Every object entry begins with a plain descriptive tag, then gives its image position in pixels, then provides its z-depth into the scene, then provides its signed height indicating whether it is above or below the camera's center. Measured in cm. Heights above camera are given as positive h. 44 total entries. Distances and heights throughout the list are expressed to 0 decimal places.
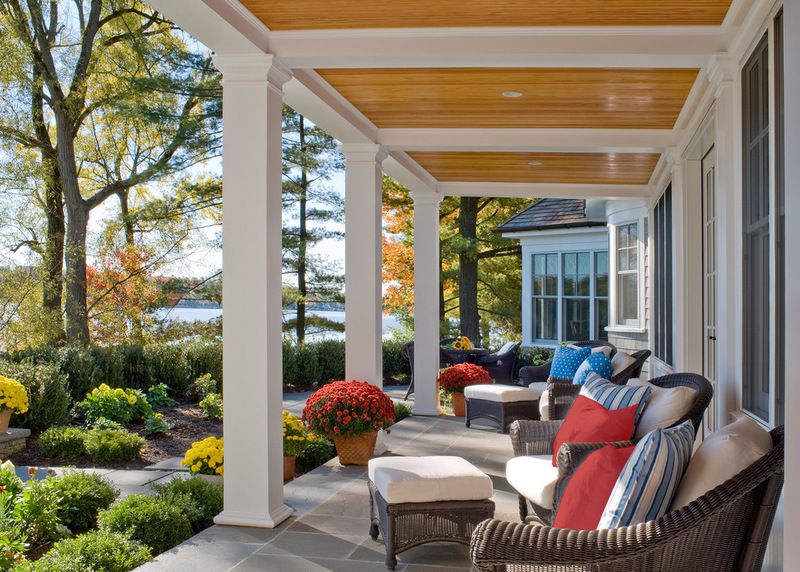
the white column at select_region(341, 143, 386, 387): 730 +24
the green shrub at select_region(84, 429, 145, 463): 709 -133
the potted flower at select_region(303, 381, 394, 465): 643 -99
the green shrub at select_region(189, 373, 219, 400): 1102 -126
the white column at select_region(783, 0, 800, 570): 169 -2
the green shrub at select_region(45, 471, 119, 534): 482 -124
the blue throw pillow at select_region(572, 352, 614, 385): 721 -69
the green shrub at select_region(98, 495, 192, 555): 427 -122
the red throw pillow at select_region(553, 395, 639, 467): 393 -67
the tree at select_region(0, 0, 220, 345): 1413 +371
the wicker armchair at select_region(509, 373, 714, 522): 457 -86
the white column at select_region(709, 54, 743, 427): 420 +30
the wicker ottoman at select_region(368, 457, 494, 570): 394 -105
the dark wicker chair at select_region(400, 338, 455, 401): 1160 -96
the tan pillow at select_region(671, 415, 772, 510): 242 -52
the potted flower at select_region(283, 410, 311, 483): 604 -116
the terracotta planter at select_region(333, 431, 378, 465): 652 -126
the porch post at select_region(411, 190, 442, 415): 1006 -4
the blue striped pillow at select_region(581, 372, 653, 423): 409 -55
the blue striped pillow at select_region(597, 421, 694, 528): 247 -60
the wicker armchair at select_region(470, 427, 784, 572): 229 -73
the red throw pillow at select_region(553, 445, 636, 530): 271 -68
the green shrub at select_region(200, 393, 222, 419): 963 -134
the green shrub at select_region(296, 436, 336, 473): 674 -138
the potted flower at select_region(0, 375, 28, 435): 728 -93
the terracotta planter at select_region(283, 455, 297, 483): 599 -131
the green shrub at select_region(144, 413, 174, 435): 848 -138
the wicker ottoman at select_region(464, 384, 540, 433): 837 -118
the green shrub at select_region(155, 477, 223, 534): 477 -124
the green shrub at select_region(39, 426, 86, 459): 726 -133
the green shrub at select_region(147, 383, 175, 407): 1016 -128
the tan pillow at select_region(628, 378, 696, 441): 377 -57
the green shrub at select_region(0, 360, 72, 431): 819 -103
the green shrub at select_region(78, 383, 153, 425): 845 -116
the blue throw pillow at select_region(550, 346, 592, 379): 833 -73
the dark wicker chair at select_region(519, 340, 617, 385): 1112 -115
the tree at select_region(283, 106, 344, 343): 1630 +164
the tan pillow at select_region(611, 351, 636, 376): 713 -64
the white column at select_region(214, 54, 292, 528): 470 +2
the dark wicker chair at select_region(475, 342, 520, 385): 1273 -115
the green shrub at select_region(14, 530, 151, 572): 364 -122
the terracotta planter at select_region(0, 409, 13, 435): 742 -113
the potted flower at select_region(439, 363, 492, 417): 1010 -111
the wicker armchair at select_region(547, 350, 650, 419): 674 -86
